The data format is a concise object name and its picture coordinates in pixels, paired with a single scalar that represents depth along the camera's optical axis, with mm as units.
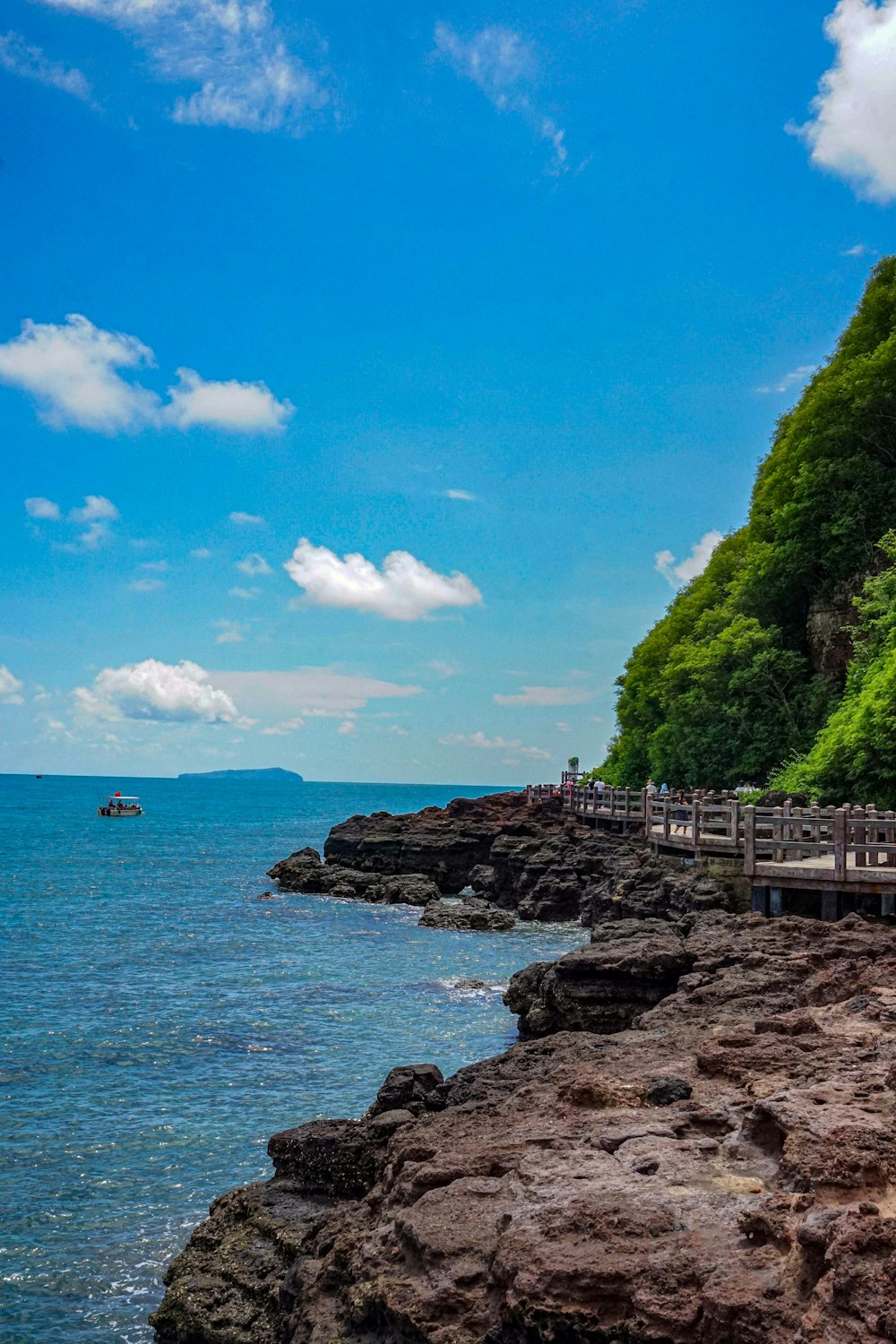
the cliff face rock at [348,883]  42375
